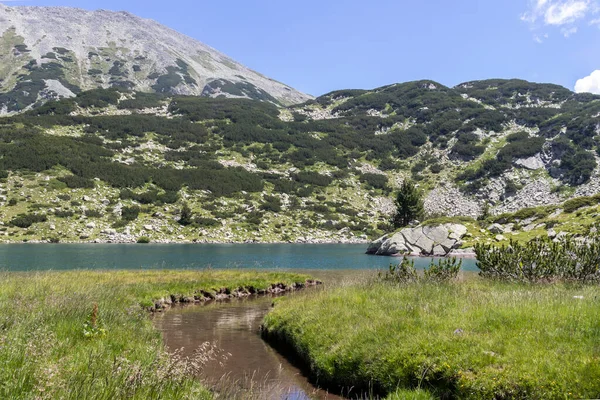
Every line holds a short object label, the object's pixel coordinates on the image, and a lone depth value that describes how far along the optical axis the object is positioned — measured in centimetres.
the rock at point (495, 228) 6102
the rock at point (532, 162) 12369
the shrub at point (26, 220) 7481
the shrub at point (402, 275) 1725
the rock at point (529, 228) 5659
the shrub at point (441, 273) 1697
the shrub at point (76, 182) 8875
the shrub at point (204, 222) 9068
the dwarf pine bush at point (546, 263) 1544
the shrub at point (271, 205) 10406
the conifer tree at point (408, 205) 8919
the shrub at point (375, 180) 12950
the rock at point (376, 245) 7088
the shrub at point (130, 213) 8512
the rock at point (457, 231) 6291
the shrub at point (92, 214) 8306
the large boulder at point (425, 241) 6281
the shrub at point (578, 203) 5469
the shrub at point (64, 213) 8000
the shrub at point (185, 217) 9006
